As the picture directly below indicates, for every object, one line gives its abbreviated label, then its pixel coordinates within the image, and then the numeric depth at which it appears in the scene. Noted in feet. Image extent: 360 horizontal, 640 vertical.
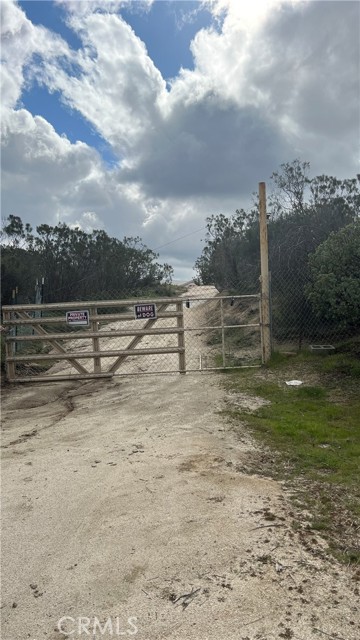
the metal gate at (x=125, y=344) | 28.94
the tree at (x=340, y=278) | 26.53
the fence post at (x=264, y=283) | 30.01
